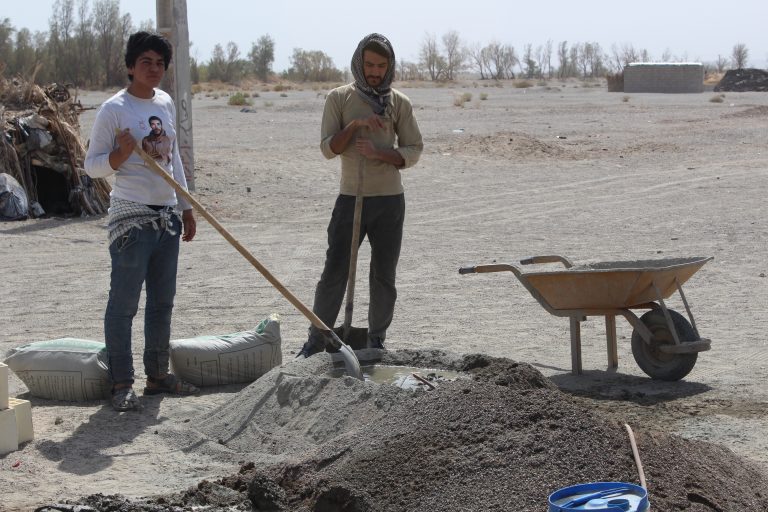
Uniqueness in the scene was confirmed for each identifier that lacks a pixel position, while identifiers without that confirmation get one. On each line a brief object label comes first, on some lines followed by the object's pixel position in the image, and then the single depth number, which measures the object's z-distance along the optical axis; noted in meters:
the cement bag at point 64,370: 6.28
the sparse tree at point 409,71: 85.69
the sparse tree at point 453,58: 83.53
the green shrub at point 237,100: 38.22
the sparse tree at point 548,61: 103.51
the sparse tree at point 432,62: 83.31
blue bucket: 3.32
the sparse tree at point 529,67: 91.06
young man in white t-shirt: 5.79
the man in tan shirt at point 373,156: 6.32
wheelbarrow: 6.35
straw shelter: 14.12
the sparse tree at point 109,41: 52.31
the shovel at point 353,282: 6.32
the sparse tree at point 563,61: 104.81
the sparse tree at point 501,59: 95.10
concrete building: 52.50
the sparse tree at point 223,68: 72.06
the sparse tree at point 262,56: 80.56
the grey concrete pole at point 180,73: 14.58
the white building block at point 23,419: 5.48
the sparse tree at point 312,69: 79.31
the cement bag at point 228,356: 6.58
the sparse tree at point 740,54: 82.88
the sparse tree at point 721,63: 98.78
